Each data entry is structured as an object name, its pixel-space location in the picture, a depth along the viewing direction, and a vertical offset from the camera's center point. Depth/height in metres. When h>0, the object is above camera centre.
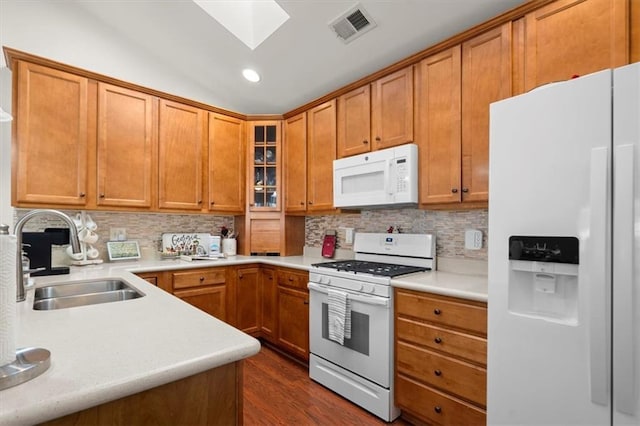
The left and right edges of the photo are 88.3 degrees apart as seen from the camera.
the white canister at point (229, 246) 3.55 -0.35
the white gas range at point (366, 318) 2.05 -0.71
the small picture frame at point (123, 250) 2.94 -0.33
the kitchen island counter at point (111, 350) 0.64 -0.36
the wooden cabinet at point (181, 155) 3.06 +0.56
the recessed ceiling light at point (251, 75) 3.28 +1.40
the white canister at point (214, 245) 3.43 -0.33
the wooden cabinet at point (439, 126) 2.09 +0.59
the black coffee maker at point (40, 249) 2.15 -0.24
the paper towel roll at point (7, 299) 0.68 -0.18
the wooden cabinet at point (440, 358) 1.67 -0.79
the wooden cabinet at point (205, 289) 2.79 -0.66
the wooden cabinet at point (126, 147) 2.74 +0.57
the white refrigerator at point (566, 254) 1.10 -0.15
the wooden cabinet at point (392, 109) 2.38 +0.79
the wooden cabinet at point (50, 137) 2.38 +0.58
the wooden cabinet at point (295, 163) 3.24 +0.51
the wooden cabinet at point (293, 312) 2.72 -0.85
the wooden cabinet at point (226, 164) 3.36 +0.52
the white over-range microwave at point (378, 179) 2.30 +0.27
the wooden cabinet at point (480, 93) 1.89 +0.72
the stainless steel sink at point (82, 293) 1.67 -0.45
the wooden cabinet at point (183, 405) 0.72 -0.46
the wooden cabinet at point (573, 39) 1.51 +0.87
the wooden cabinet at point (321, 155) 2.96 +0.54
